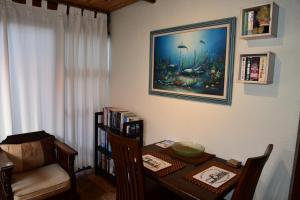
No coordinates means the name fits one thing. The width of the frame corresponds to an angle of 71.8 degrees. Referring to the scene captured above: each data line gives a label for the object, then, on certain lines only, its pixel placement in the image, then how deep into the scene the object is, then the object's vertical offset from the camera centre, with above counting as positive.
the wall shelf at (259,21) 1.44 +0.44
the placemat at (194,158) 1.80 -0.69
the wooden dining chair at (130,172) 1.46 -0.70
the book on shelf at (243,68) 1.58 +0.10
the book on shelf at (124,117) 2.60 -0.47
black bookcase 2.63 -0.97
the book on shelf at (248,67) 1.56 +0.11
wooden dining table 1.31 -0.71
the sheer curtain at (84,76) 2.77 +0.05
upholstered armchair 1.82 -0.93
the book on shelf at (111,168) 2.78 -1.18
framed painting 1.80 +0.20
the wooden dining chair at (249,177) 1.17 -0.57
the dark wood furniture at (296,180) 0.96 -0.45
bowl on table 1.87 -0.64
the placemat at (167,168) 1.58 -0.70
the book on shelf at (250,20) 1.51 +0.45
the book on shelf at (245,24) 1.54 +0.43
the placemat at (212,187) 1.39 -0.71
